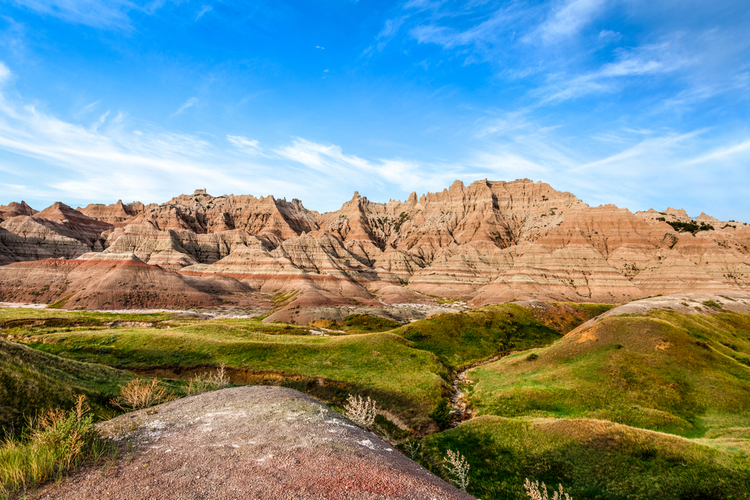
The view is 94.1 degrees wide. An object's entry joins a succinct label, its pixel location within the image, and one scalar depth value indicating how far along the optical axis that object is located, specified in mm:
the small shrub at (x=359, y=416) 18584
